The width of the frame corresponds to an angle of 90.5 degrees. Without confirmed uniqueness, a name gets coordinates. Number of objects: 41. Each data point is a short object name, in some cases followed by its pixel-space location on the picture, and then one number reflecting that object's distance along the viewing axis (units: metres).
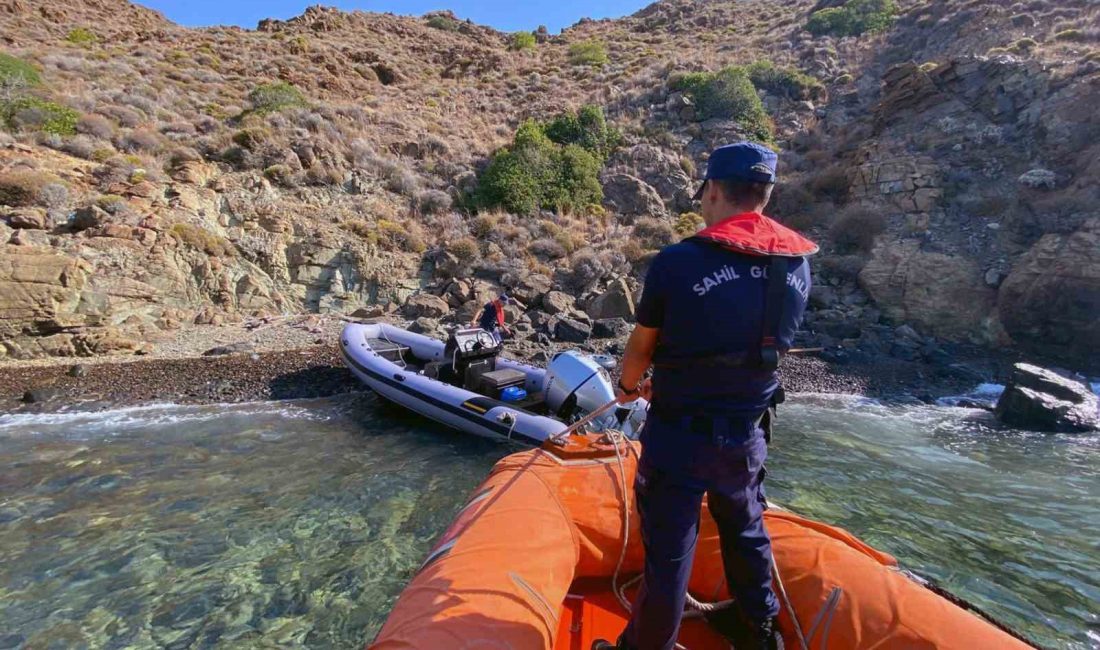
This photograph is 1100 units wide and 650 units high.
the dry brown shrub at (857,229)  14.18
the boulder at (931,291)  11.36
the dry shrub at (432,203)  17.50
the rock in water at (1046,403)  7.55
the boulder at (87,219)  11.11
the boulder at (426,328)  11.11
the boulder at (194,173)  13.96
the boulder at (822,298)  12.66
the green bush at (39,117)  13.97
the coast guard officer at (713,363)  1.82
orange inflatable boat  1.95
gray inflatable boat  5.97
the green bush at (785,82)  24.05
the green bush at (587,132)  21.64
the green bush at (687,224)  17.25
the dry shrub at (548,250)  15.74
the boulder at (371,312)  12.67
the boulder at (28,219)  10.56
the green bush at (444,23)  36.81
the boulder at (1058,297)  9.95
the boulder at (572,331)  11.20
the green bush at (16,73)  15.28
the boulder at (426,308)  12.48
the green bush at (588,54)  31.47
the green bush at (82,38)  22.97
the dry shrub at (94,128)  14.65
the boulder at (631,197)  18.89
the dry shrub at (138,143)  14.66
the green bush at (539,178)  18.22
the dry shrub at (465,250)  14.90
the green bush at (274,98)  18.79
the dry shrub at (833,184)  16.86
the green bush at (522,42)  34.88
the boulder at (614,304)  12.48
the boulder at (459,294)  13.06
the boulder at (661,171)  19.86
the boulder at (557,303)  12.68
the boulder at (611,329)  11.38
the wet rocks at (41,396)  7.54
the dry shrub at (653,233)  16.56
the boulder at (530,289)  13.15
